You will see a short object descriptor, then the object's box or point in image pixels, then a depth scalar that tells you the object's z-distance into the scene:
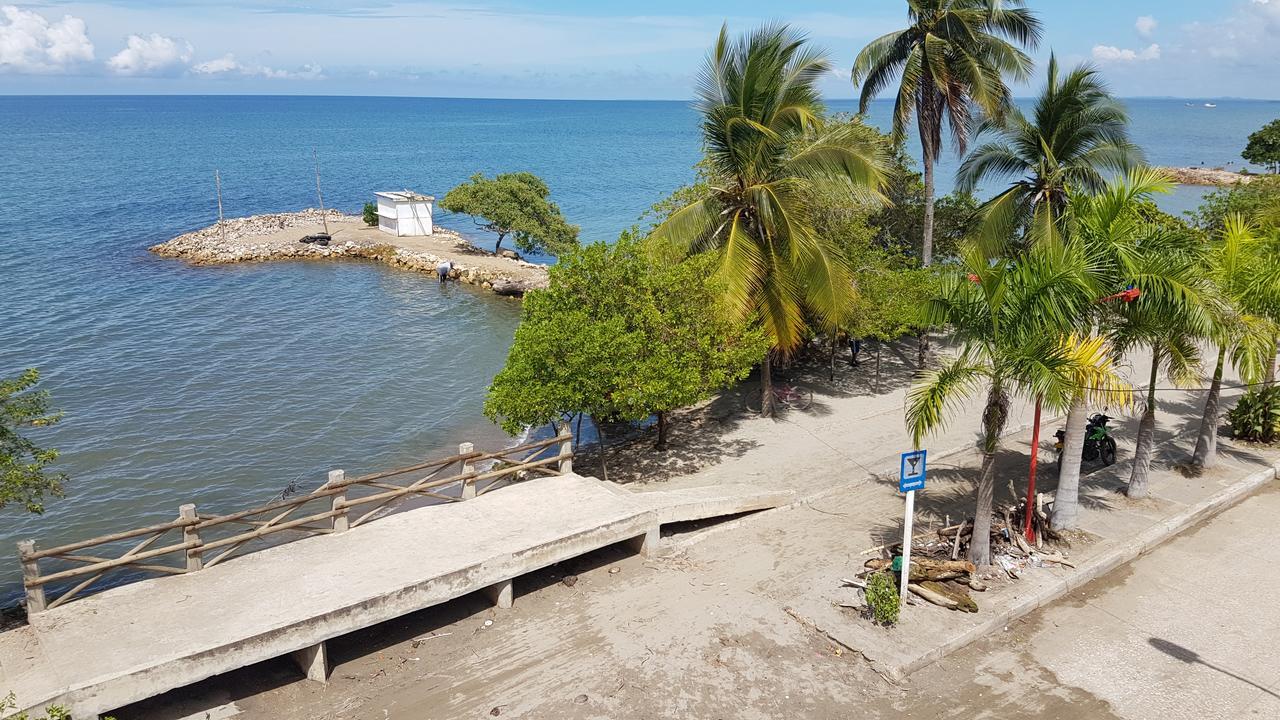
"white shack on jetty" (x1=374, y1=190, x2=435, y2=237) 55.16
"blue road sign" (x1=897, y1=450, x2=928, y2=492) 10.86
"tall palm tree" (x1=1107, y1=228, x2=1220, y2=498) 11.54
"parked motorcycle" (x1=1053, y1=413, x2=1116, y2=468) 16.70
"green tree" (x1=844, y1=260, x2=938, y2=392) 20.83
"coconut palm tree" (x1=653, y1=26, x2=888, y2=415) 16.80
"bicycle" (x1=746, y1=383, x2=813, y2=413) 21.77
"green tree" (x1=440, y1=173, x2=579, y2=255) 46.78
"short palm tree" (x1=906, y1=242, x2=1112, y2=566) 10.67
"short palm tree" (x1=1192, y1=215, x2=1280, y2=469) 13.10
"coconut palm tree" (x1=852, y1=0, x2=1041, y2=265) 21.03
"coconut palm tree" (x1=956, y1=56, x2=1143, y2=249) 19.73
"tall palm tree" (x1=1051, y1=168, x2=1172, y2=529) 11.66
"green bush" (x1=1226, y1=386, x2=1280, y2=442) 17.38
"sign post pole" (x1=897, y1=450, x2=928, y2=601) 10.86
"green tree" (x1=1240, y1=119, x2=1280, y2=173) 62.59
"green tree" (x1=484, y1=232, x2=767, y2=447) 15.48
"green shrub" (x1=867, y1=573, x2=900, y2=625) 10.88
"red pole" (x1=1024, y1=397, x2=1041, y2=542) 12.22
